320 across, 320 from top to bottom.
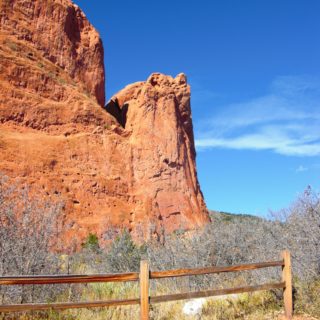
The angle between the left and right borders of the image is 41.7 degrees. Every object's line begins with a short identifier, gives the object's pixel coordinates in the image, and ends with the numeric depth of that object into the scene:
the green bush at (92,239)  27.44
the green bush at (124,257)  13.33
